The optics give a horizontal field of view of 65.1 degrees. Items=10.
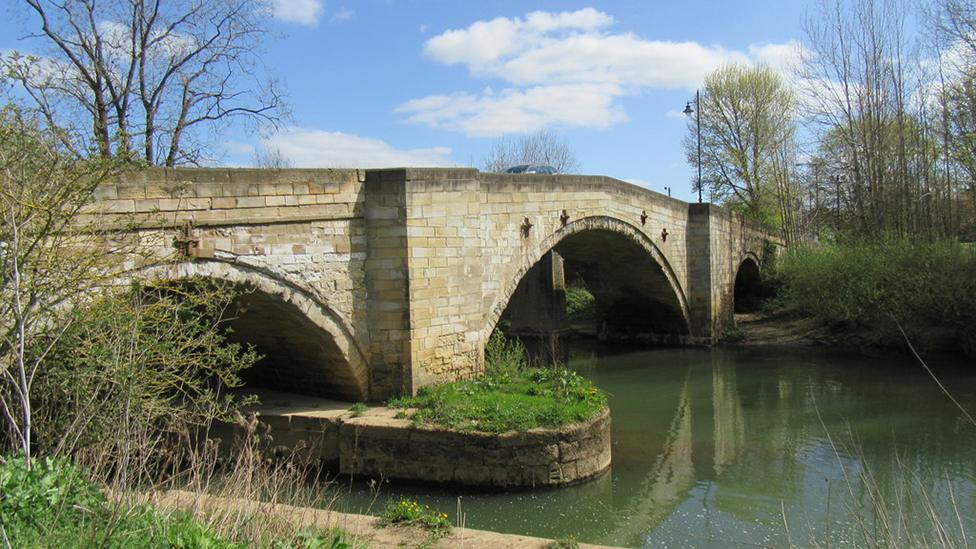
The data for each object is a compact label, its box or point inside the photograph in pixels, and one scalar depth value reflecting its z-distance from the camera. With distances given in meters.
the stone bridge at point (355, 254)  7.49
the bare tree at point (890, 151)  17.31
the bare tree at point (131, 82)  14.17
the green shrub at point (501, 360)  10.09
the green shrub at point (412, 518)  5.69
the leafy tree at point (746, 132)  28.56
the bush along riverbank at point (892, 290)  14.70
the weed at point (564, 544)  5.19
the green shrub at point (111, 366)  5.18
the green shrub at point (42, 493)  3.84
